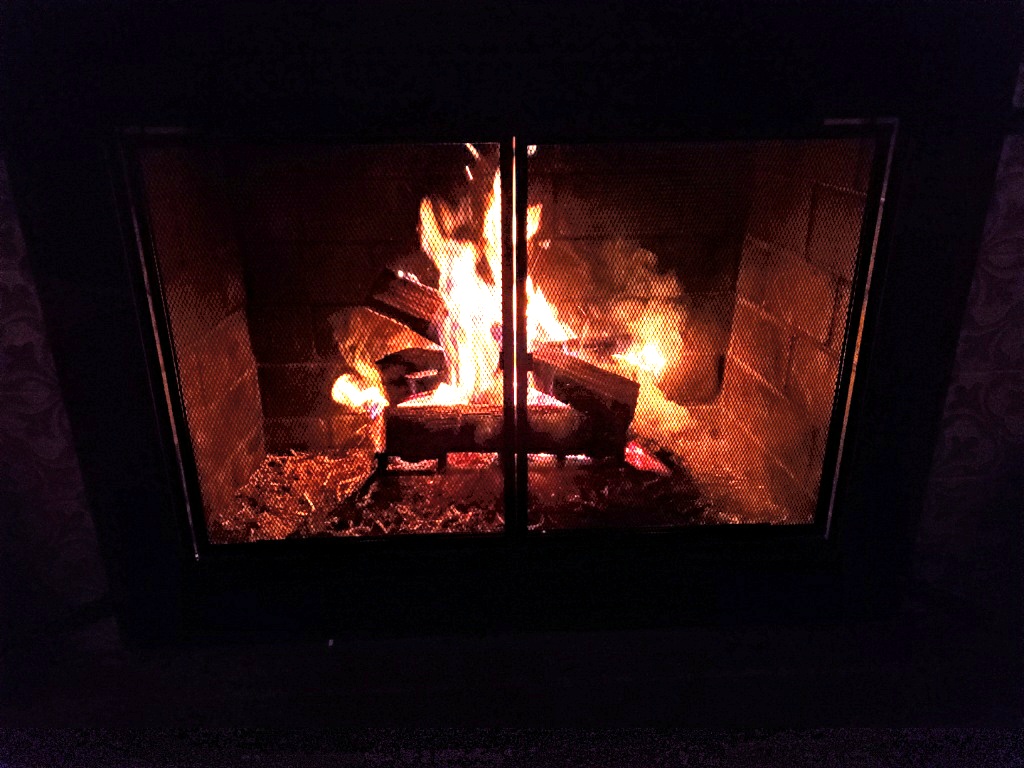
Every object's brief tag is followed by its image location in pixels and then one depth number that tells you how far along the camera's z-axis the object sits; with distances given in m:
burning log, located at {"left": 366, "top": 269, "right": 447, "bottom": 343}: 1.40
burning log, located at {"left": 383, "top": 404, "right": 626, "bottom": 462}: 1.45
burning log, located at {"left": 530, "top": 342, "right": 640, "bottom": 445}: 1.40
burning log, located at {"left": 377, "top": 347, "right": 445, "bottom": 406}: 1.49
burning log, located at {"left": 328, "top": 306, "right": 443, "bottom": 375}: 1.45
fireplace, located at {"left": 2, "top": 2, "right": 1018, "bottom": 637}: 1.03
